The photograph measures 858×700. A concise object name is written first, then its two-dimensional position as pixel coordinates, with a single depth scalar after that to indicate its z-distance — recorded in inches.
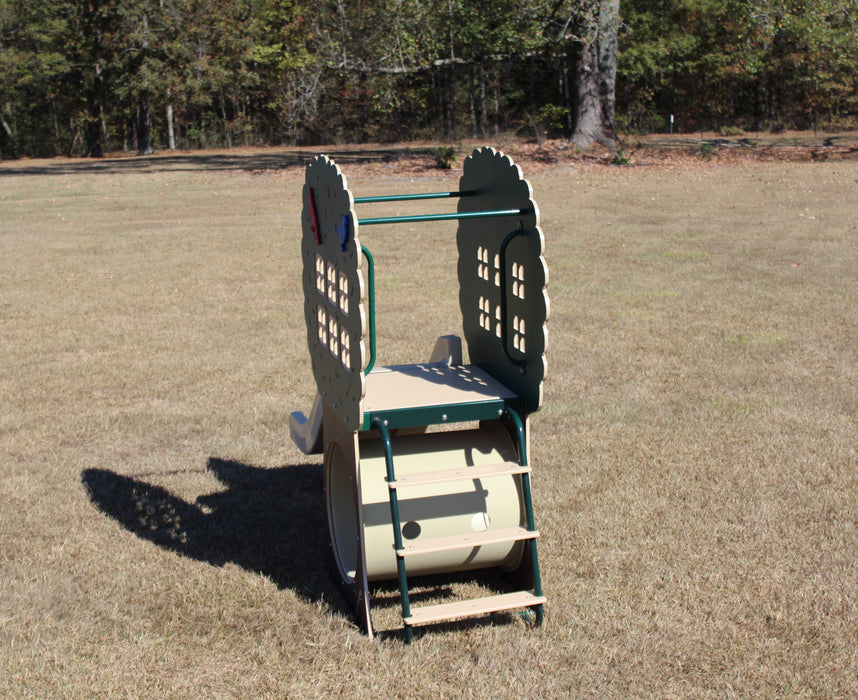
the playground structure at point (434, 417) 141.3
